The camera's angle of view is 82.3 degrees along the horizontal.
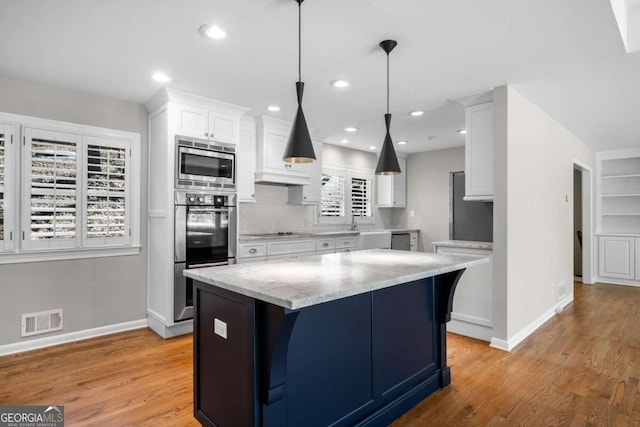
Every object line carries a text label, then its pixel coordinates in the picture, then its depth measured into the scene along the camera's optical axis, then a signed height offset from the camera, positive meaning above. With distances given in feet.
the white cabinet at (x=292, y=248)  13.76 -1.42
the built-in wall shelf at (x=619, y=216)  20.63 -0.11
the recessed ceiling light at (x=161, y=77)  10.27 +3.90
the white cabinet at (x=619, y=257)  20.40 -2.47
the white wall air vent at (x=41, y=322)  10.74 -3.25
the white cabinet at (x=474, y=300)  11.57 -2.83
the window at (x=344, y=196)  19.71 +1.00
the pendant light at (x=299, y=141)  7.20 +1.45
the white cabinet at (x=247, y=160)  14.64 +2.16
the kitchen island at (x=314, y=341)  5.35 -2.20
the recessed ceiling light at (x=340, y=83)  10.77 +3.91
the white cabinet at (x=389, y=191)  22.27 +1.40
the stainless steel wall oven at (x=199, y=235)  11.87 -0.72
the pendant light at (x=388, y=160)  9.14 +1.35
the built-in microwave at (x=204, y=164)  11.93 +1.69
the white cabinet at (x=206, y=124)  11.93 +3.08
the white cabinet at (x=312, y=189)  17.17 +1.19
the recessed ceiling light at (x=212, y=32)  7.65 +3.90
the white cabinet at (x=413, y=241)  21.85 -1.64
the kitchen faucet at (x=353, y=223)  20.71 -0.52
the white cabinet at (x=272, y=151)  14.96 +2.61
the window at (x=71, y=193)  10.54 +0.63
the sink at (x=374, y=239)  18.30 -1.32
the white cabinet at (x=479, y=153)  11.51 +1.97
